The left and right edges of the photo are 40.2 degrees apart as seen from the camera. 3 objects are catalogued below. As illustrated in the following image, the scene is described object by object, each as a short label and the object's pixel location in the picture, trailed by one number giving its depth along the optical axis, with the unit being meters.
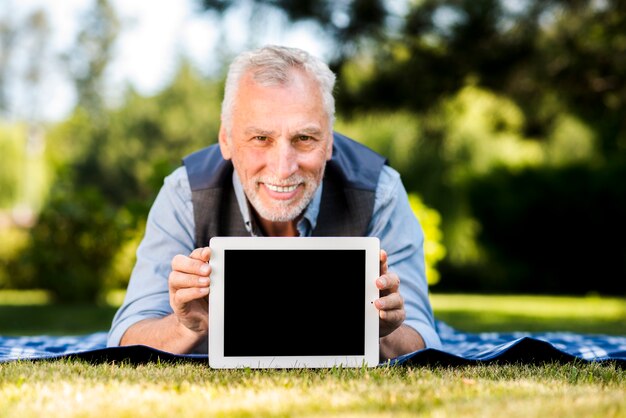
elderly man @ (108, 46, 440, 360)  2.89
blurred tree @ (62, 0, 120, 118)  37.31
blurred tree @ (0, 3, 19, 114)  37.31
